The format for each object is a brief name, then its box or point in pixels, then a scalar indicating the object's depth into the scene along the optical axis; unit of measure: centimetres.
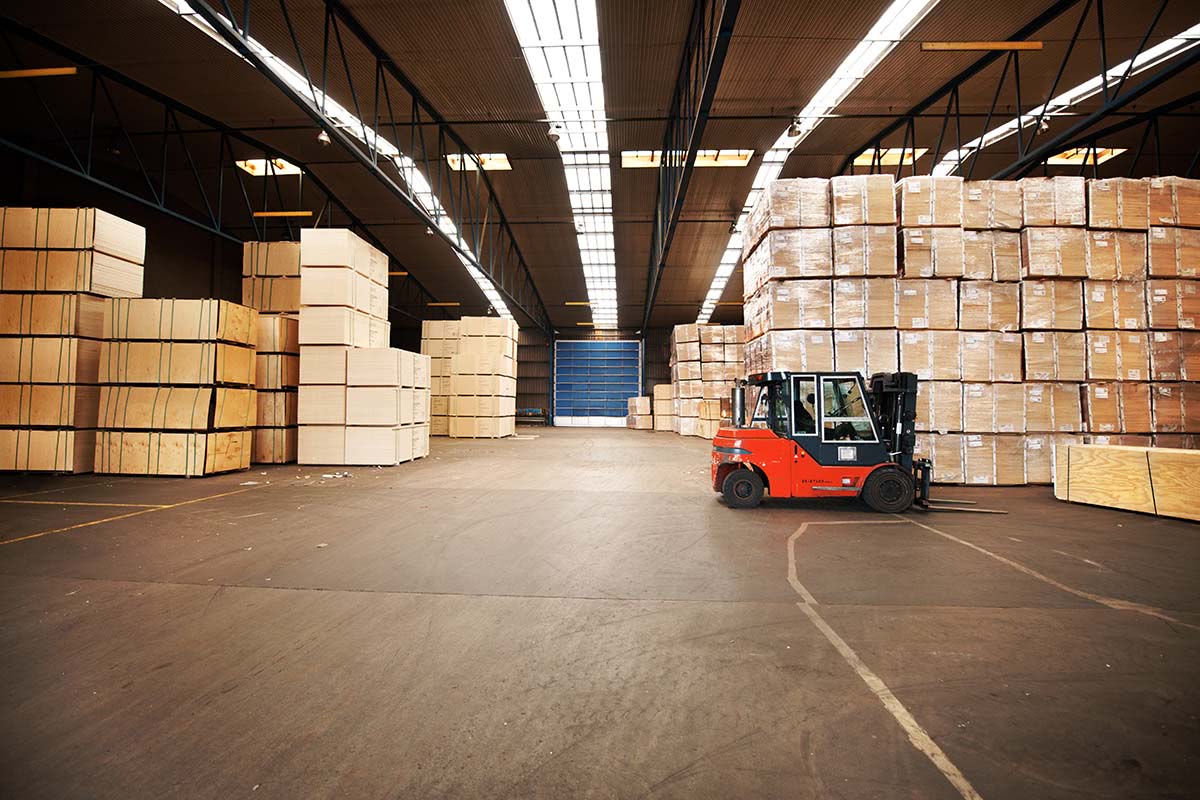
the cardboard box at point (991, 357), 814
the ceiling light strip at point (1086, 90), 886
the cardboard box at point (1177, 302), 812
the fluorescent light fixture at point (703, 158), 1371
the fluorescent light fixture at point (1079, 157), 1320
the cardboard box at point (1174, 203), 810
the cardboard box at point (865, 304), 805
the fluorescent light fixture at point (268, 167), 1491
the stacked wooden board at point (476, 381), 1886
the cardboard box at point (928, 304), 810
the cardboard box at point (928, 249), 807
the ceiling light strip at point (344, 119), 886
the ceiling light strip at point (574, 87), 898
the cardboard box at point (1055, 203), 812
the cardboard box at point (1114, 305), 818
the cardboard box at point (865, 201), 795
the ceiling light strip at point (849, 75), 859
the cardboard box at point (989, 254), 820
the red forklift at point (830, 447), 642
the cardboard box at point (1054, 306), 817
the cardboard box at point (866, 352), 805
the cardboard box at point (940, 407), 810
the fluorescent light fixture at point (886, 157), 1312
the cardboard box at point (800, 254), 803
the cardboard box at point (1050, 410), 817
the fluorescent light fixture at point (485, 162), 1445
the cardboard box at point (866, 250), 798
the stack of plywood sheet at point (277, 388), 1079
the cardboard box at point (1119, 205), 808
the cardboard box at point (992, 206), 820
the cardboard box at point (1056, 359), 816
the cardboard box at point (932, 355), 809
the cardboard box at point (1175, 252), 809
